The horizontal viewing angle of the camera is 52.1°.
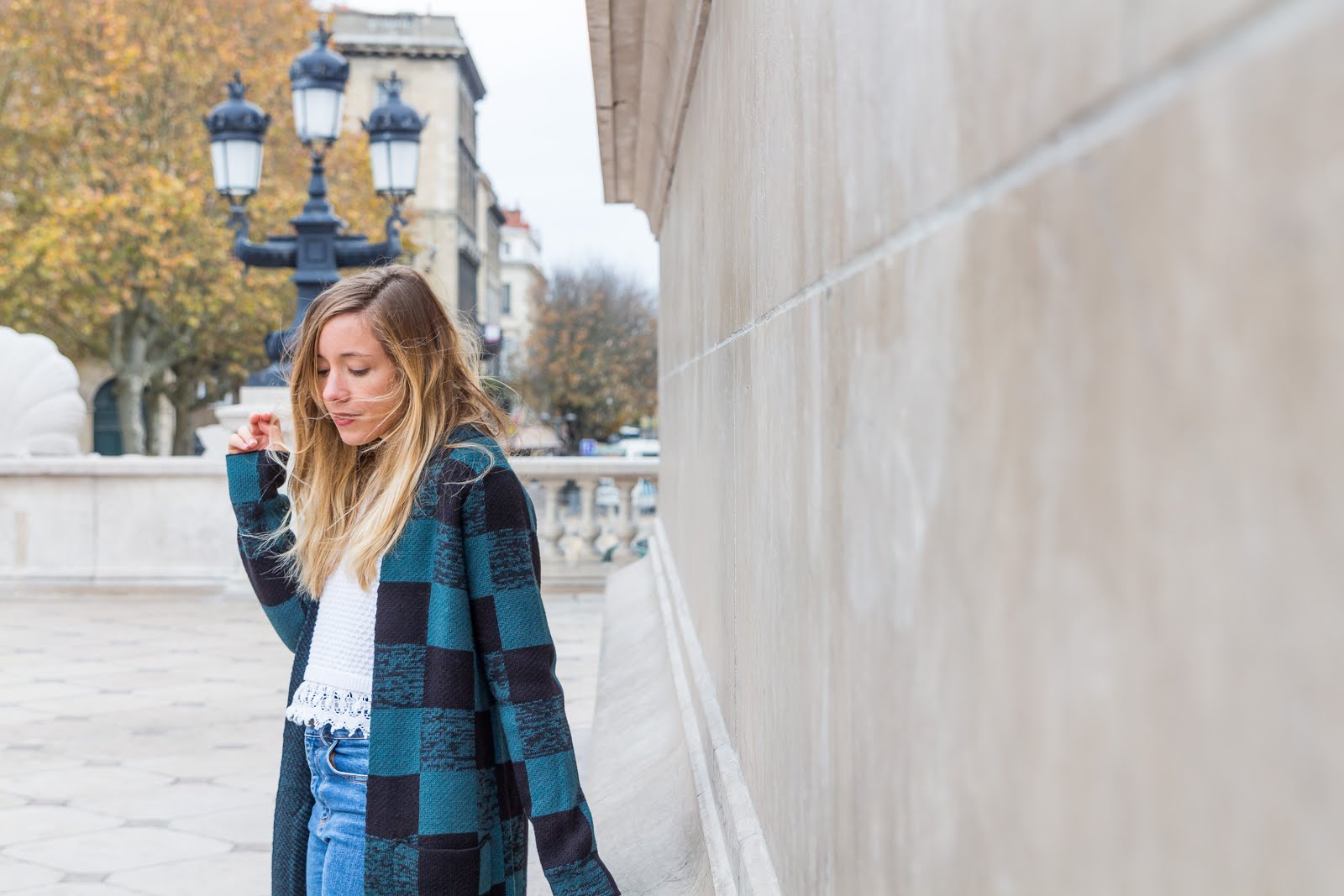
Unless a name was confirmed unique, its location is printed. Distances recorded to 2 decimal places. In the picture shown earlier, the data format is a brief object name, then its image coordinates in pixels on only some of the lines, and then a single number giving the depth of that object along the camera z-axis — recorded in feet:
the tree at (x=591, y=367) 136.56
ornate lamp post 36.01
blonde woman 7.21
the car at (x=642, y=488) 52.37
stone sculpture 41.45
